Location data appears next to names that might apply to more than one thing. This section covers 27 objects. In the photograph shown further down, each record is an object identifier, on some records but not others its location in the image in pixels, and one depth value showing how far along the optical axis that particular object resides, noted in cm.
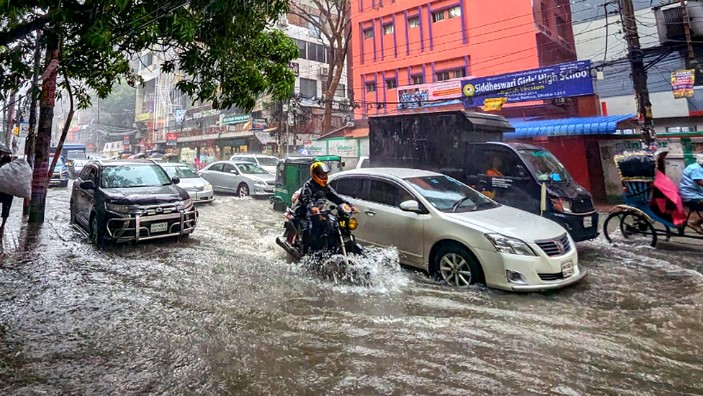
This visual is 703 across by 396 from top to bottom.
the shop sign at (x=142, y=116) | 4637
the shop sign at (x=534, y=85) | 1381
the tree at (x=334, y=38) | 2383
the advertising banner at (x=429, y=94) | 1795
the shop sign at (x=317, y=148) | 2205
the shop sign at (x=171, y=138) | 4009
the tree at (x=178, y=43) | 338
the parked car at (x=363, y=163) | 1192
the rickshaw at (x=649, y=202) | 613
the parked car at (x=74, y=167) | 2392
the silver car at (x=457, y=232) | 416
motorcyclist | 513
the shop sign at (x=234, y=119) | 3056
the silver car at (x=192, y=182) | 1249
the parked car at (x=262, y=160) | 1689
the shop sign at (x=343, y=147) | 2025
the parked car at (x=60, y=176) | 1870
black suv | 630
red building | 1778
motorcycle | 489
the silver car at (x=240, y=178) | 1403
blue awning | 1145
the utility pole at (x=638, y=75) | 910
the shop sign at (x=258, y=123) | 2797
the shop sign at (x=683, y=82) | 1351
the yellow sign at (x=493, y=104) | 1594
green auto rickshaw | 1083
